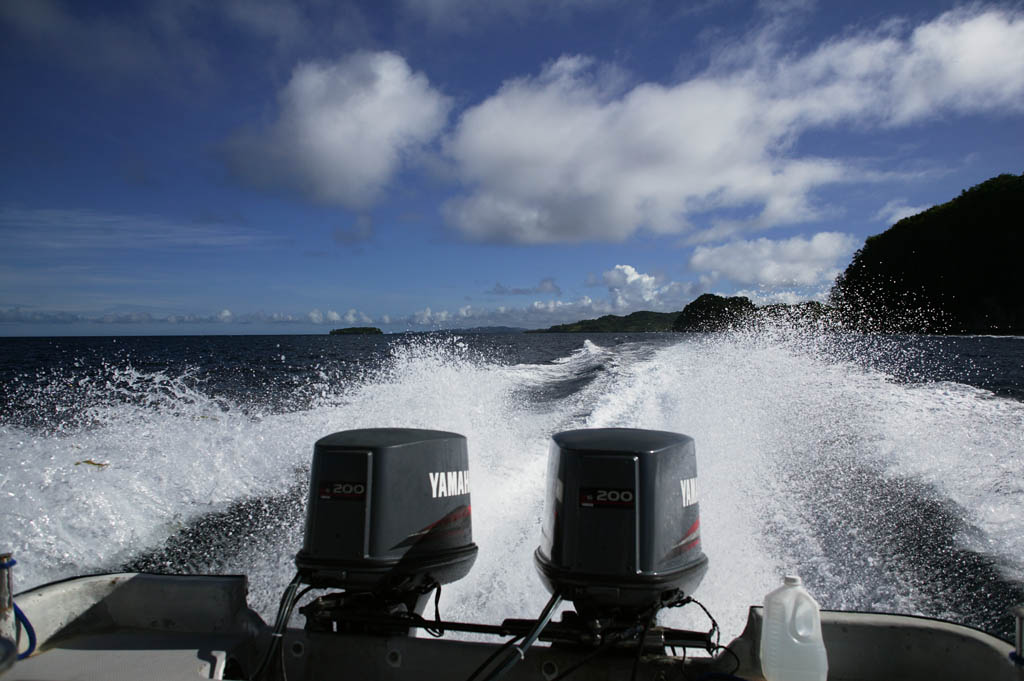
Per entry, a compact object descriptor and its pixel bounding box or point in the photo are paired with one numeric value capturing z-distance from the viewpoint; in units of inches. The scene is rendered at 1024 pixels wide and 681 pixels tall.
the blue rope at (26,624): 71.5
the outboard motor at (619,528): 75.9
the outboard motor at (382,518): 80.6
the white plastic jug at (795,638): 64.1
